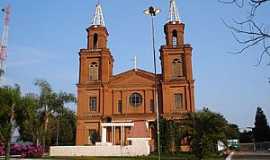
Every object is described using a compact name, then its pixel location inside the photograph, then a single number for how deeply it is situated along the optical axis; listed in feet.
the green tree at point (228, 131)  94.12
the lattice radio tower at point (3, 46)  200.64
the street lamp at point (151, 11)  71.67
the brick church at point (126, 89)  155.04
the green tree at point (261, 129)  272.31
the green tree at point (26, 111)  67.10
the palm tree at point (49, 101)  167.22
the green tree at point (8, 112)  65.31
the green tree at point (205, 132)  83.97
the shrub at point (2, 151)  86.89
